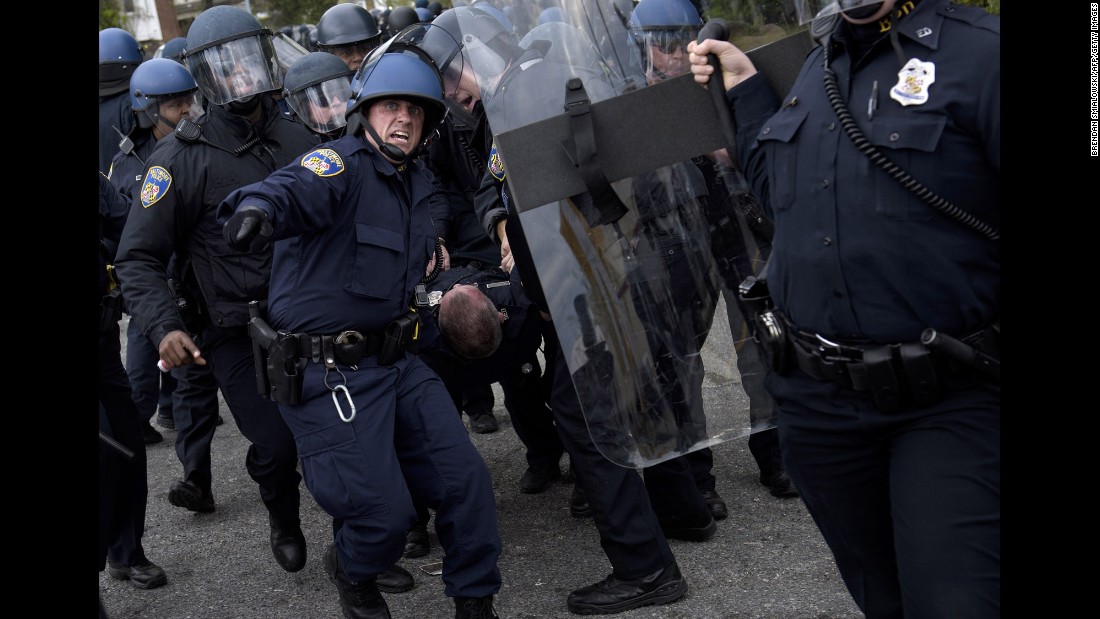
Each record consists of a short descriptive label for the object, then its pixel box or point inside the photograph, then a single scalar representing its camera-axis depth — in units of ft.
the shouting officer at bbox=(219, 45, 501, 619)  11.35
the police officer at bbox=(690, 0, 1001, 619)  7.10
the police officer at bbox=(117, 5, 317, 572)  13.39
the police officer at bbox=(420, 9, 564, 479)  14.17
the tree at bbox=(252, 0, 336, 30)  76.43
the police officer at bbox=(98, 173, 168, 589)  13.88
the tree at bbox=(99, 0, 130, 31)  70.85
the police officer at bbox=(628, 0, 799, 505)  9.35
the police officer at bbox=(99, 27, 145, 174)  21.98
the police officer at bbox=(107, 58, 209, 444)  17.79
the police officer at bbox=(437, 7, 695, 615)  12.21
